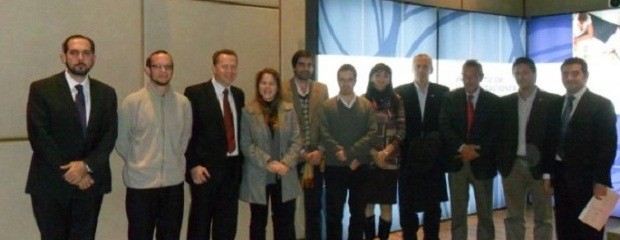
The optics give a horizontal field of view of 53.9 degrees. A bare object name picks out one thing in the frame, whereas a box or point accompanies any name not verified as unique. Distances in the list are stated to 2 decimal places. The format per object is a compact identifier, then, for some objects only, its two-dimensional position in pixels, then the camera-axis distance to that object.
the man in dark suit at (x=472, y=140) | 4.75
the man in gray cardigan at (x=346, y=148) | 4.64
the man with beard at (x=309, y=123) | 4.67
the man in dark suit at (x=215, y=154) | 4.11
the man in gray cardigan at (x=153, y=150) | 3.86
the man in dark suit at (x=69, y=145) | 3.48
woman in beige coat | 4.26
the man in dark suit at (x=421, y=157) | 4.94
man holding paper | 4.30
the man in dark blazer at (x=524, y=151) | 4.62
